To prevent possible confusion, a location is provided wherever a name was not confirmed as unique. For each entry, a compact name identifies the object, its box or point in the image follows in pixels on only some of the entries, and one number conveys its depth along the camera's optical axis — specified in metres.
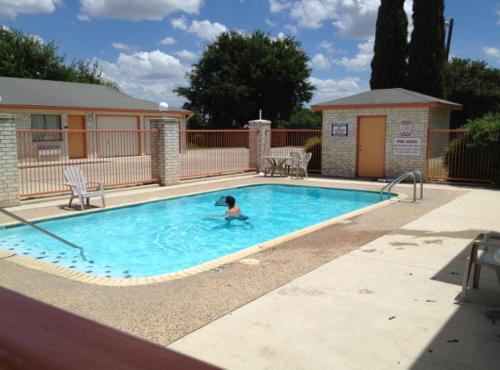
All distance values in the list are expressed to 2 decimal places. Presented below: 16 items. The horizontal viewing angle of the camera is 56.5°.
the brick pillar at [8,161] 10.64
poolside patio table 18.23
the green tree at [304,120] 50.86
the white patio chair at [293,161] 17.89
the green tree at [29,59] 37.91
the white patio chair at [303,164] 17.69
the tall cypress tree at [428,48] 28.98
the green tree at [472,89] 33.09
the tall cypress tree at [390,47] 31.22
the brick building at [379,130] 16.09
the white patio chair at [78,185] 10.91
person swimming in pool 10.65
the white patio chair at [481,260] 4.40
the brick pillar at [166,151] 14.83
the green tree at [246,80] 43.91
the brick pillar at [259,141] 19.52
